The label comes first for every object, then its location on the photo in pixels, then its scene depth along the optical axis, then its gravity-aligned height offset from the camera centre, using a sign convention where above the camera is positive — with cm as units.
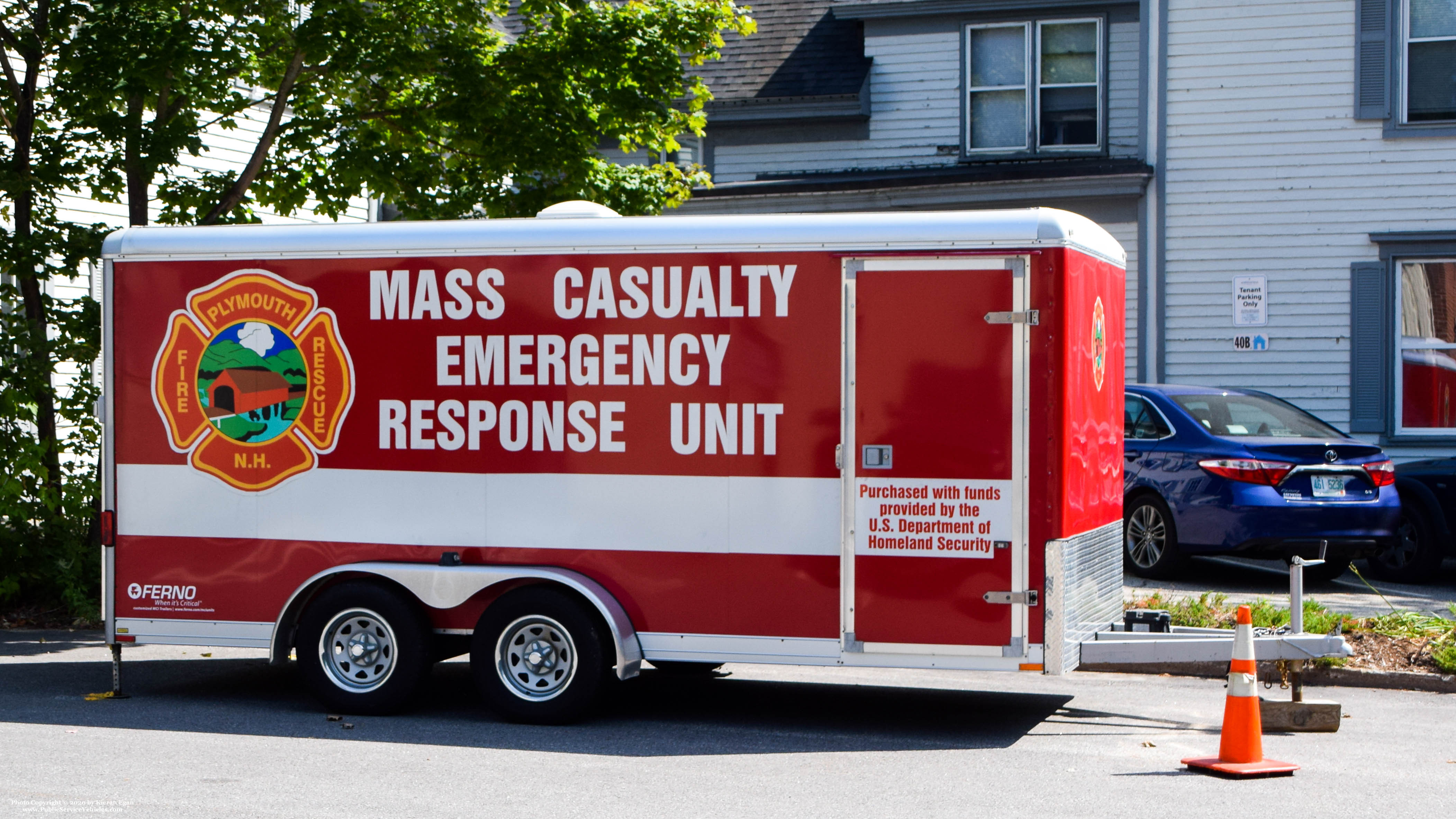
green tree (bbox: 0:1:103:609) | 1177 +45
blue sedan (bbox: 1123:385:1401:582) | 1184 -72
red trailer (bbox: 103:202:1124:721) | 746 -28
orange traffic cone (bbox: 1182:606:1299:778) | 675 -148
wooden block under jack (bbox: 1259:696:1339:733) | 773 -162
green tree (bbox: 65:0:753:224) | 1184 +240
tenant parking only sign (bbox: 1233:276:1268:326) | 1725 +103
